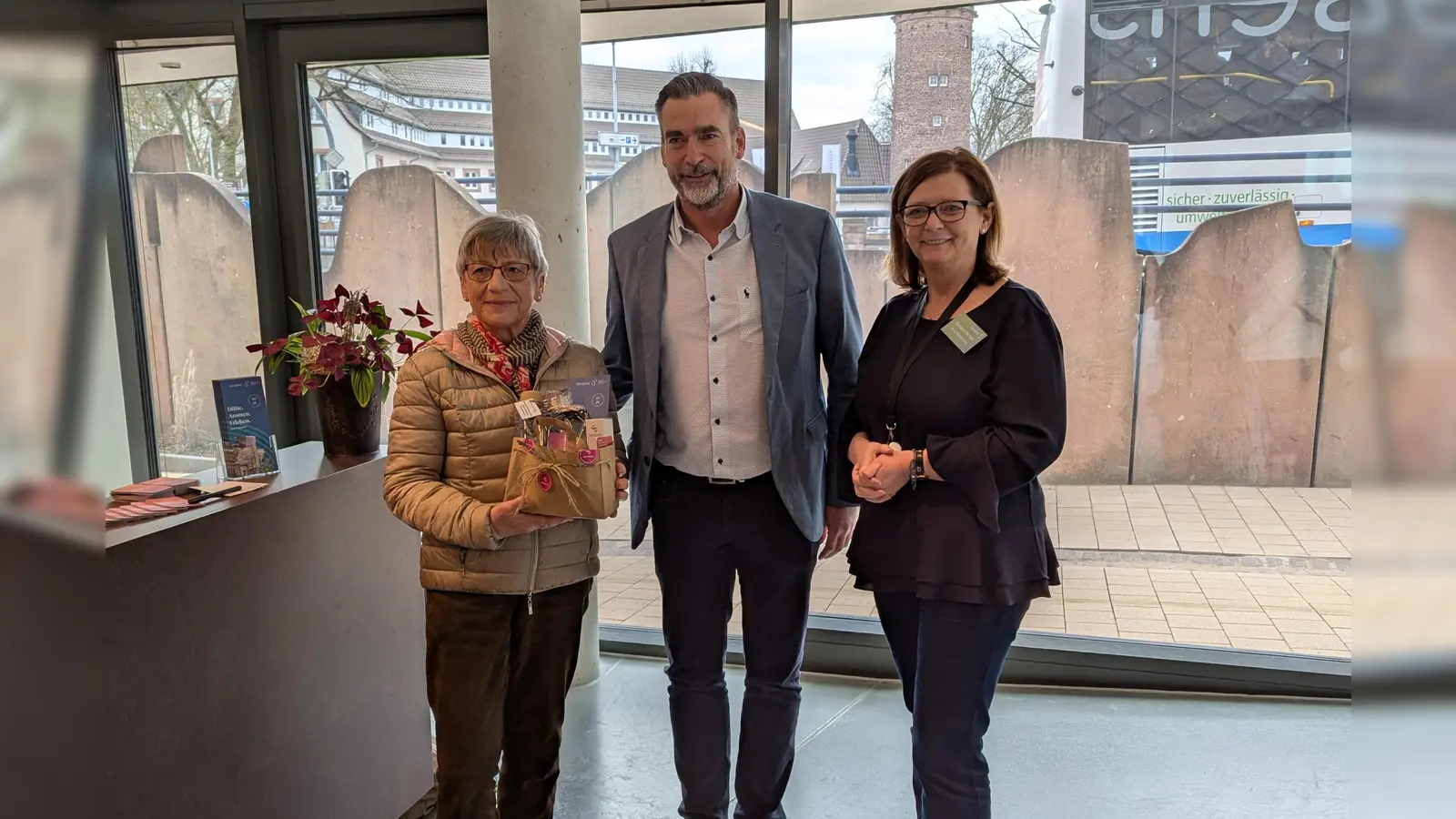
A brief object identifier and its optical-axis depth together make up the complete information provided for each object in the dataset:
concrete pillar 2.76
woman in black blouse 1.67
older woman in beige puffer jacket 1.73
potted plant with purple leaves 2.26
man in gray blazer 1.99
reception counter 1.63
